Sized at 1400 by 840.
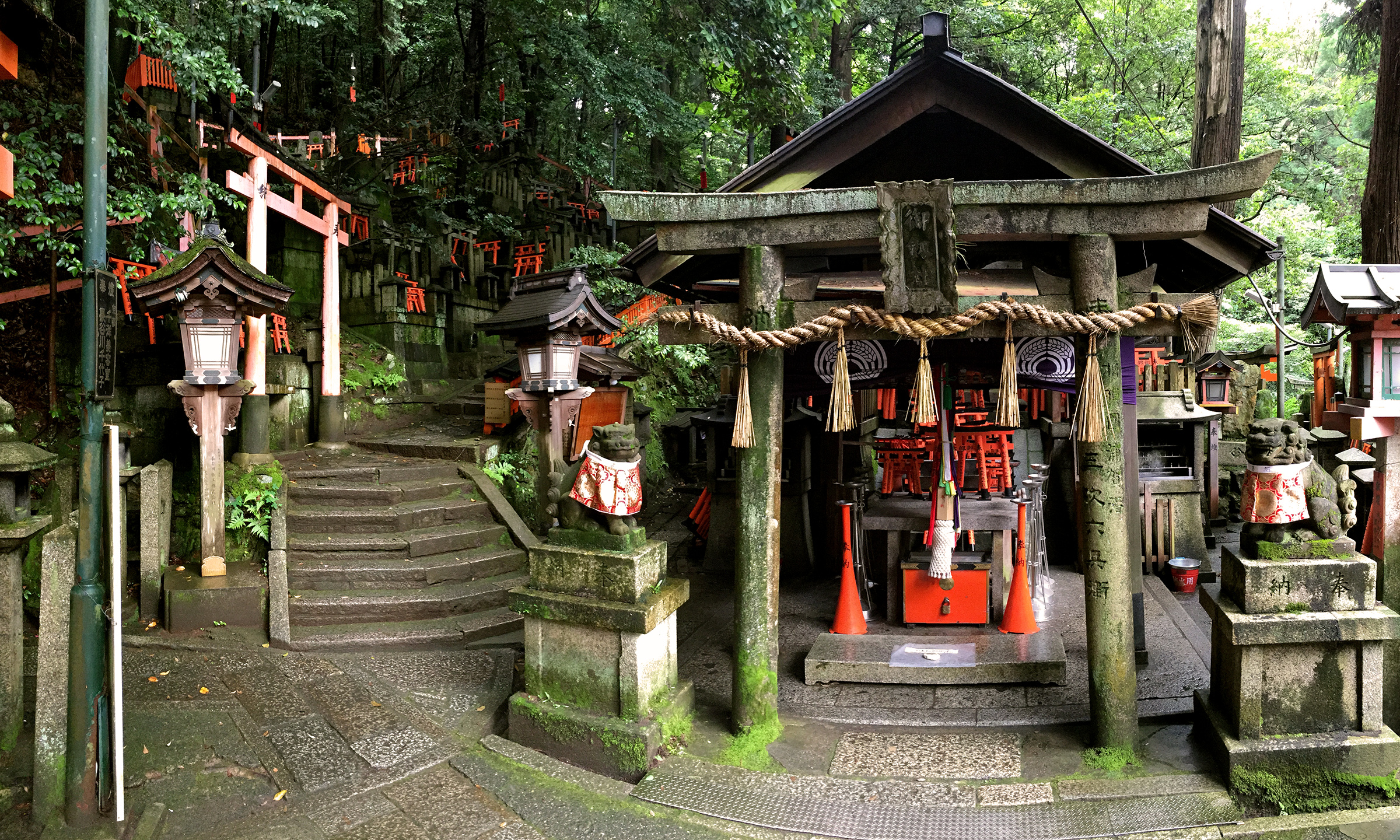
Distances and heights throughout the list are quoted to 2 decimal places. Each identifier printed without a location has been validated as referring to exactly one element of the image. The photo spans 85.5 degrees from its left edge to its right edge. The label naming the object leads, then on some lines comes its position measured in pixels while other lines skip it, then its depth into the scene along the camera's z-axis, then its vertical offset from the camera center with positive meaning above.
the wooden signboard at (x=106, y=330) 4.68 +0.60
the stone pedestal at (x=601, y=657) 5.47 -1.77
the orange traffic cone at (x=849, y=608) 7.69 -1.91
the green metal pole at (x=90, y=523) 4.58 -0.61
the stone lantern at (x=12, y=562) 4.80 -0.88
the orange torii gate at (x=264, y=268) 10.55 +2.42
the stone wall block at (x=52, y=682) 4.52 -1.55
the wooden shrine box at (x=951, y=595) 7.77 -1.79
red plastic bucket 9.99 -2.04
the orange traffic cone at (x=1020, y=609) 7.52 -1.88
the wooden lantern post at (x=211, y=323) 8.01 +1.12
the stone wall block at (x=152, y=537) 8.34 -1.27
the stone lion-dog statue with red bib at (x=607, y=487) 5.71 -0.49
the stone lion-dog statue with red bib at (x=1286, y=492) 5.04 -0.49
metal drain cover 4.71 -2.54
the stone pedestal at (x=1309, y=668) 4.89 -1.63
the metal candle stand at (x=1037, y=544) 8.48 -1.42
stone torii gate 5.30 +1.21
